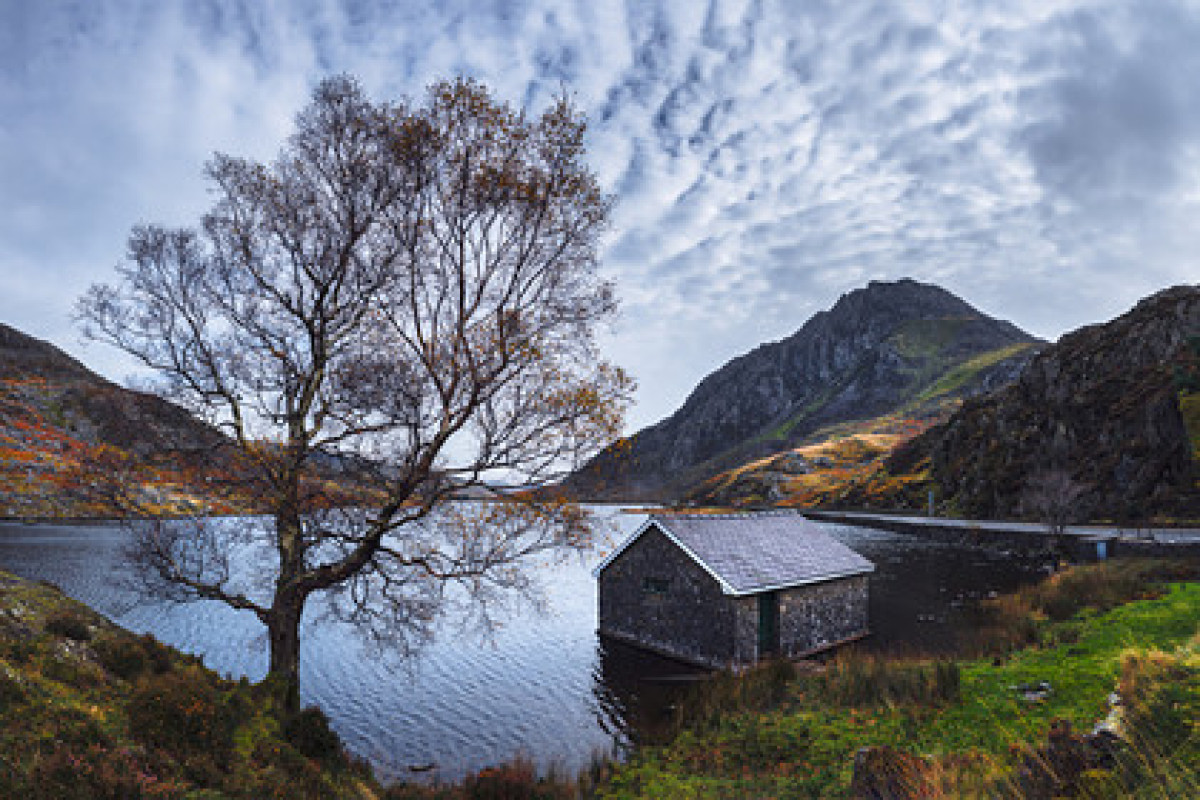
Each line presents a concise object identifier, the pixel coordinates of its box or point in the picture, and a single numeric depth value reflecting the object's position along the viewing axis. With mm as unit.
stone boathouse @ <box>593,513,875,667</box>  22969
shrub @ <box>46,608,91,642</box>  9289
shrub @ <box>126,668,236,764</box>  7863
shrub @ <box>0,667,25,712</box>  6719
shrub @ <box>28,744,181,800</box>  5820
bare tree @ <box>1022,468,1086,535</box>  45875
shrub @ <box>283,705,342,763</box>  10859
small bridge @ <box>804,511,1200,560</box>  35844
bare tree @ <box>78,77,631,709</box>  12531
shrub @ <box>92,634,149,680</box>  9391
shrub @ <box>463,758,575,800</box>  12398
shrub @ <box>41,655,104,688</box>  8094
